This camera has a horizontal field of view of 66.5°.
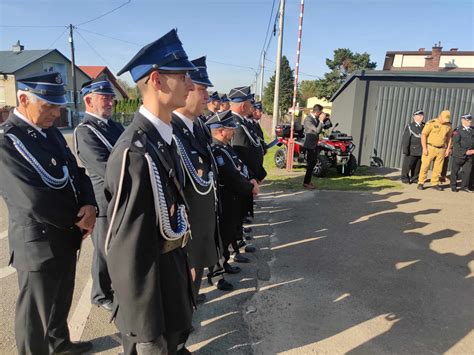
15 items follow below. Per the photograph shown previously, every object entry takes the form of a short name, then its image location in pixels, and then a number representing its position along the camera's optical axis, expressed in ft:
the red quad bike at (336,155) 31.81
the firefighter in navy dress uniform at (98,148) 10.44
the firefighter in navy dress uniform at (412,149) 29.48
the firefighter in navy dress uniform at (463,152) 27.14
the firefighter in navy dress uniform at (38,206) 7.48
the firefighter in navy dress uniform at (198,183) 8.34
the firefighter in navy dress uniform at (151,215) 5.38
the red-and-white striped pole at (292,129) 32.95
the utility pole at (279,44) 56.95
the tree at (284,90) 173.99
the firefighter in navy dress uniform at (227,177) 12.47
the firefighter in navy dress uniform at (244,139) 17.38
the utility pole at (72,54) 100.32
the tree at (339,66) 161.31
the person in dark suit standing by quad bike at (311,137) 27.89
